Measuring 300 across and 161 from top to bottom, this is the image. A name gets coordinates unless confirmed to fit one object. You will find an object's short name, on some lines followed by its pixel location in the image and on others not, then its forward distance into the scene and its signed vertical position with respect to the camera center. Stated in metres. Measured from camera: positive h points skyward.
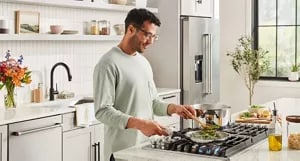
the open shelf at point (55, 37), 4.04 +0.36
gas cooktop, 2.22 -0.34
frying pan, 2.38 -0.32
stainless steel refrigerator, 5.73 +0.28
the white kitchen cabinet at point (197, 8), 5.78 +0.86
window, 6.17 +0.57
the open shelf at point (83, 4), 4.26 +0.72
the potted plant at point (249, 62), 6.03 +0.18
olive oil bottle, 2.38 -0.33
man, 2.58 -0.04
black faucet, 4.61 -0.05
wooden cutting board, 3.29 -0.32
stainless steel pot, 2.62 -0.22
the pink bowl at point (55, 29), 4.54 +0.45
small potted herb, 6.06 +0.02
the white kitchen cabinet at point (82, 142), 3.94 -0.58
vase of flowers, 3.89 -0.02
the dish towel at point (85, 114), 4.03 -0.34
